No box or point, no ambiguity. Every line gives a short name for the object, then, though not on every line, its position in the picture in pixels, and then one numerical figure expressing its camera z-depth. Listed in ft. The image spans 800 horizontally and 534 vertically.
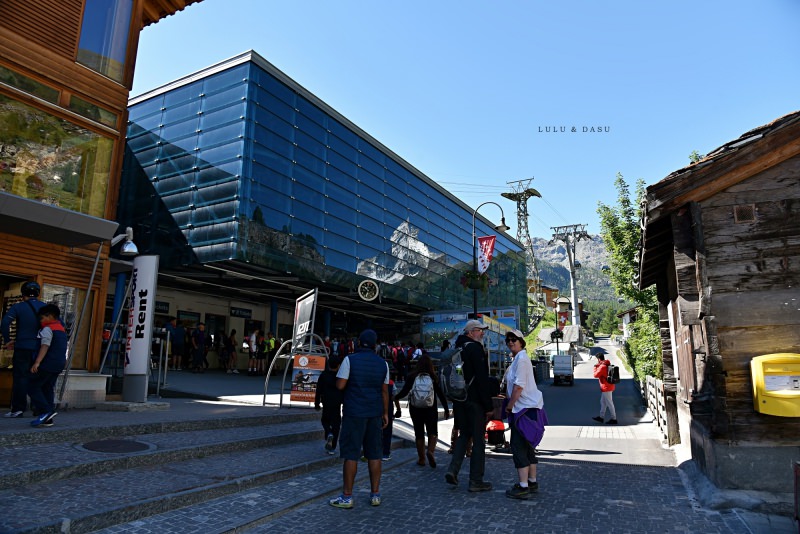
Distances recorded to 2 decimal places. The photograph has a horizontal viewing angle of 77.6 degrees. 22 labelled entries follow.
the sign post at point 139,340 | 31.22
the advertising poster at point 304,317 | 38.19
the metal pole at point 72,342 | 27.81
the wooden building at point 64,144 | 28.96
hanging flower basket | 62.39
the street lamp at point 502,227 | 64.79
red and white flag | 75.60
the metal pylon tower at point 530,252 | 207.76
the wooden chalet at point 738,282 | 17.34
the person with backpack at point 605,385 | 39.88
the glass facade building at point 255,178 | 69.36
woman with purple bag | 18.84
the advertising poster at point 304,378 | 35.29
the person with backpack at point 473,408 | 20.07
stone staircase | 13.96
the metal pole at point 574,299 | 164.58
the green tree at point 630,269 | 52.03
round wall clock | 92.11
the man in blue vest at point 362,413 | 17.16
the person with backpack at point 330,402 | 24.45
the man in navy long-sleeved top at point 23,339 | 23.07
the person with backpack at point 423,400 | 23.70
